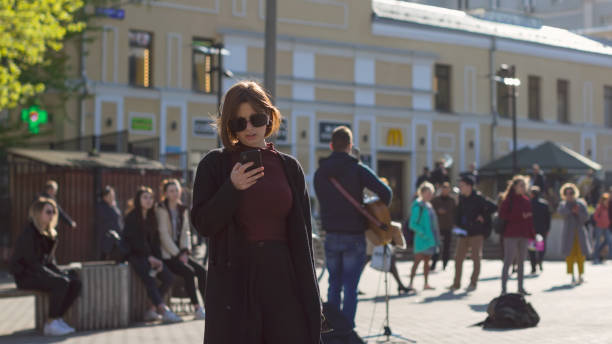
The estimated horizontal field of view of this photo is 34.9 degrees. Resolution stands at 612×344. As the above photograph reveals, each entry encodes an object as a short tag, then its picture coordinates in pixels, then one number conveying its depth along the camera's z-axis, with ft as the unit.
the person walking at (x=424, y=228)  52.75
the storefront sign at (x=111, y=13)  89.40
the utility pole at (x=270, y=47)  45.24
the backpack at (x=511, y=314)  34.94
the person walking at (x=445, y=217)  65.92
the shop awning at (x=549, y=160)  112.57
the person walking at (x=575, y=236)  57.21
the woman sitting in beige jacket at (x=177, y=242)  39.04
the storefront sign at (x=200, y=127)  103.50
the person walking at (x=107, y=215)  59.41
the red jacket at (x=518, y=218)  46.32
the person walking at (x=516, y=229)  46.32
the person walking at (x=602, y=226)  80.74
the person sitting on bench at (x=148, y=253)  37.99
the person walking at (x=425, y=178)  90.63
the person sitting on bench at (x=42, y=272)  34.76
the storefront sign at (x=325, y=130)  112.47
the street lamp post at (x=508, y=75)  86.22
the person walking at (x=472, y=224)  51.65
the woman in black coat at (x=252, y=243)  14.32
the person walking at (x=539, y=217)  67.26
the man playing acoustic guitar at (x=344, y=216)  29.78
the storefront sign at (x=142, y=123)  99.40
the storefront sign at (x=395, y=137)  118.73
